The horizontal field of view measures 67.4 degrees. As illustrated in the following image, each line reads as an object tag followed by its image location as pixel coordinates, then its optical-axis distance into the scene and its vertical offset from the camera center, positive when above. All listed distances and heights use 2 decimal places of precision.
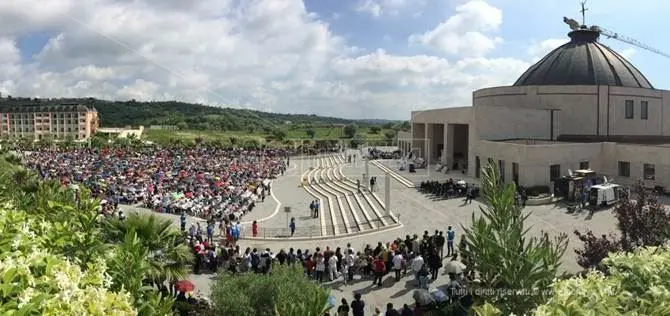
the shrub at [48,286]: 4.40 -1.35
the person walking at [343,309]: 12.25 -4.04
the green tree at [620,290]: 4.27 -1.43
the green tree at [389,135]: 117.26 +2.45
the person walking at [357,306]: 12.83 -4.12
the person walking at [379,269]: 16.75 -4.13
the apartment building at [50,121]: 155.88 +7.42
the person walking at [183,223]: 25.00 -3.97
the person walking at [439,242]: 19.25 -3.71
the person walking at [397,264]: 17.00 -4.03
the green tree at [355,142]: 91.62 +0.56
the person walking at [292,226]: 24.30 -3.94
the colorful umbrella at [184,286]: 13.60 -3.89
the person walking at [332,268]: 17.27 -4.25
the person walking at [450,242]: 19.55 -3.87
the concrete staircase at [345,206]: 25.70 -3.79
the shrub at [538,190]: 30.66 -2.76
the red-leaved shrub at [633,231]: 14.07 -2.43
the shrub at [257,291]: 10.98 -3.28
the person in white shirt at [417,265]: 16.02 -3.85
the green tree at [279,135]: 116.38 +2.22
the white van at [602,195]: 26.92 -2.67
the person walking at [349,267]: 17.19 -4.19
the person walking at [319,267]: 17.02 -4.14
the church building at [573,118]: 34.19 +2.38
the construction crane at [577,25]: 49.12 +11.96
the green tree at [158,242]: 11.95 -2.39
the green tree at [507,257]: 7.32 -1.66
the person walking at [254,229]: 24.21 -4.08
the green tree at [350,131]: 132.24 +3.81
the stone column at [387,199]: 26.82 -2.91
